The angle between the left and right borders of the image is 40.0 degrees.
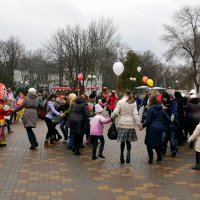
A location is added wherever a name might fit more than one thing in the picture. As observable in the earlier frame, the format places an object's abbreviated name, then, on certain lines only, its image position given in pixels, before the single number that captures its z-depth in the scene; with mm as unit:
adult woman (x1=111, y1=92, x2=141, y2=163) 6417
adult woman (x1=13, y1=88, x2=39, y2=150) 7738
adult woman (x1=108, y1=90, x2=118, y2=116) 14842
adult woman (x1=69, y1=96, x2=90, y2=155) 7110
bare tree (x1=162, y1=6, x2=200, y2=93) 41073
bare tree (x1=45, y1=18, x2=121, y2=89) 32243
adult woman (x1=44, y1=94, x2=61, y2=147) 8213
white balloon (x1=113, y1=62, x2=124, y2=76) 13339
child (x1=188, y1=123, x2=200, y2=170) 6047
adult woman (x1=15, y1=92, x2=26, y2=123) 14090
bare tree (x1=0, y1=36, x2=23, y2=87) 46390
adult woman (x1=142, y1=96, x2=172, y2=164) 6311
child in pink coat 6705
